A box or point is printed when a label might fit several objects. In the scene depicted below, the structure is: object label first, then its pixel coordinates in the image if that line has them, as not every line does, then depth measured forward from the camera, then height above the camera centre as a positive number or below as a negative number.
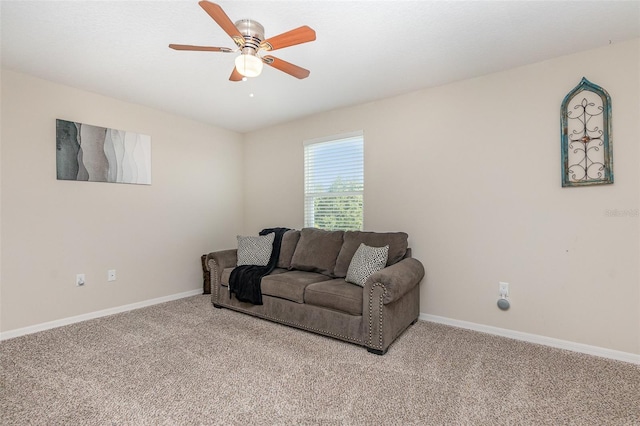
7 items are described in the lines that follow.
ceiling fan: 1.74 +1.00
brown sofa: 2.54 -0.74
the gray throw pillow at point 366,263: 2.86 -0.51
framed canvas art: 3.20 +0.63
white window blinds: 3.86 +0.34
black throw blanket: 3.31 -0.77
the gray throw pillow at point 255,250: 3.74 -0.49
